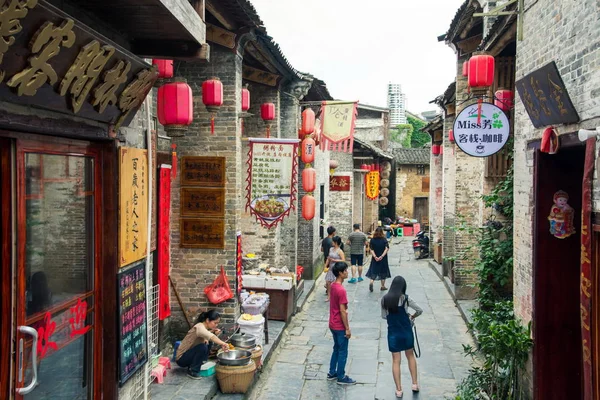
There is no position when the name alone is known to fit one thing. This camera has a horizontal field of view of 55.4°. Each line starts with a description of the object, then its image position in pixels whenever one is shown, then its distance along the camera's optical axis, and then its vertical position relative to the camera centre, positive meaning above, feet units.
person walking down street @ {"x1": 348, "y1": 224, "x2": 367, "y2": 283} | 51.29 -5.32
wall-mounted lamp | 13.80 +1.35
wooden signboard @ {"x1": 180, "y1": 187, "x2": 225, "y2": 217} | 29.30 -0.63
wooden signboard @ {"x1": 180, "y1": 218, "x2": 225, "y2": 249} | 29.43 -2.23
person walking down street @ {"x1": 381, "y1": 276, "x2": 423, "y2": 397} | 24.64 -5.87
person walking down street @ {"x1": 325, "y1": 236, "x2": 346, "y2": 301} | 43.01 -5.01
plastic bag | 29.30 -5.16
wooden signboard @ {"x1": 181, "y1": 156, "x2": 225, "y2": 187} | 29.30 +0.96
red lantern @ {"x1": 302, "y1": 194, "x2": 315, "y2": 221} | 43.62 -1.25
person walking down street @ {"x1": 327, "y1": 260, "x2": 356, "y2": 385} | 26.61 -6.34
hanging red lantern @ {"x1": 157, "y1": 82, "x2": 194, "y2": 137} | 22.97 +3.49
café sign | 26.55 +2.78
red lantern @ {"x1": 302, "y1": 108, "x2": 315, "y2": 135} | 42.96 +5.16
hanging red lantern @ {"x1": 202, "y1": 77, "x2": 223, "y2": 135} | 26.68 +4.53
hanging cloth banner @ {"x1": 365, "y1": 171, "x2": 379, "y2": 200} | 86.28 +0.84
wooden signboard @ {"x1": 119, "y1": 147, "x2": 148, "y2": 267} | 15.96 -0.43
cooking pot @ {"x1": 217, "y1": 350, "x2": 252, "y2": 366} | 24.61 -7.34
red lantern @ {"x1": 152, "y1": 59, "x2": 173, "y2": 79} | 23.18 +5.01
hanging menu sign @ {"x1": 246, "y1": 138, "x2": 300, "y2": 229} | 31.78 +0.66
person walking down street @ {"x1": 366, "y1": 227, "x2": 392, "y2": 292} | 46.52 -5.61
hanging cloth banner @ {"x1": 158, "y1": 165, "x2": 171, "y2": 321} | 25.95 -2.27
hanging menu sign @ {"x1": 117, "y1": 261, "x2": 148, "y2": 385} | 15.89 -3.80
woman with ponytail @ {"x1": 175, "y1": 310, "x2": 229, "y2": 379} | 24.58 -6.93
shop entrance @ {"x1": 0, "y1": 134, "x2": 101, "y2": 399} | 11.82 -1.81
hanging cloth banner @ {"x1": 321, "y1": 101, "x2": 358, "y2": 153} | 41.81 +5.06
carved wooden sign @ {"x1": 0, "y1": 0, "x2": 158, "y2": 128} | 9.64 +2.53
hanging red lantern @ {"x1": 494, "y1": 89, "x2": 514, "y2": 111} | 31.53 +5.15
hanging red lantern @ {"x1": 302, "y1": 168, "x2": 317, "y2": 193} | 43.86 +0.74
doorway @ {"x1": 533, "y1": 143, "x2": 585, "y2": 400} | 19.17 -3.26
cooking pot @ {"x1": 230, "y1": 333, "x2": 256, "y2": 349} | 26.71 -7.13
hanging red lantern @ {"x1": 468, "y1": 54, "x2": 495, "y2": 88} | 28.84 +6.06
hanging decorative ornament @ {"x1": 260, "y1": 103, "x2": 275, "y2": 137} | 40.22 +5.55
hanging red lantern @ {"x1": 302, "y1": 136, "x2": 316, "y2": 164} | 43.16 +2.99
